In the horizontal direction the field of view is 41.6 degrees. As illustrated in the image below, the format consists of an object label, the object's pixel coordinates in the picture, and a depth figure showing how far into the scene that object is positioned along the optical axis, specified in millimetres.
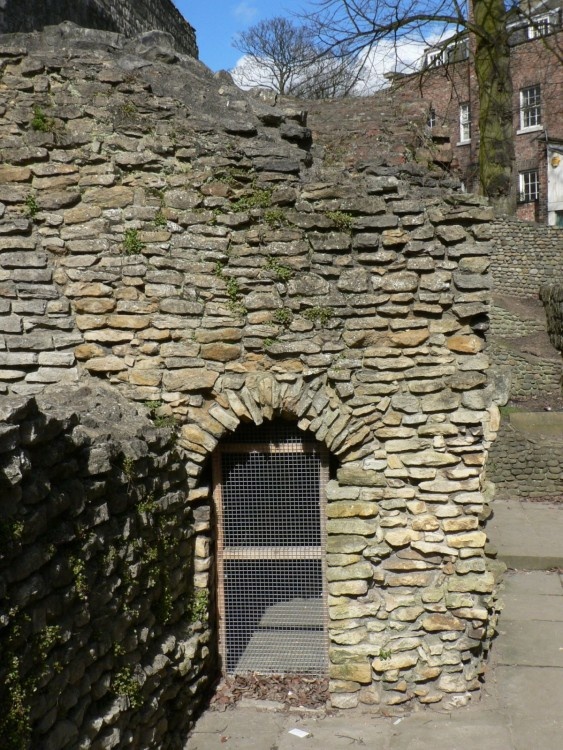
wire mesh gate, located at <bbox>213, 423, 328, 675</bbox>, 5168
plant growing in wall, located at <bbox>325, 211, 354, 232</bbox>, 4789
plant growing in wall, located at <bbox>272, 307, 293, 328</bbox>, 4762
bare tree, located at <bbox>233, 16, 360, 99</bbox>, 11650
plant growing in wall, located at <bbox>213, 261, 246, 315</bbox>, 4734
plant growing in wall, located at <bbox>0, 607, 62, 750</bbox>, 2686
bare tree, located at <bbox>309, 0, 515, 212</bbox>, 14430
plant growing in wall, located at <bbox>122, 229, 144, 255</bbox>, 4668
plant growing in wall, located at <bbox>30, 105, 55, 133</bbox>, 4648
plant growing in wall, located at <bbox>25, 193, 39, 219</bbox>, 4656
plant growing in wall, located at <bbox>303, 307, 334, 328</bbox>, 4793
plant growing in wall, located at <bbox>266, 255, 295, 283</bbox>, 4766
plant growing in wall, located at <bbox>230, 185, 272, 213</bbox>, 4762
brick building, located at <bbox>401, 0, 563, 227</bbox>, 28500
